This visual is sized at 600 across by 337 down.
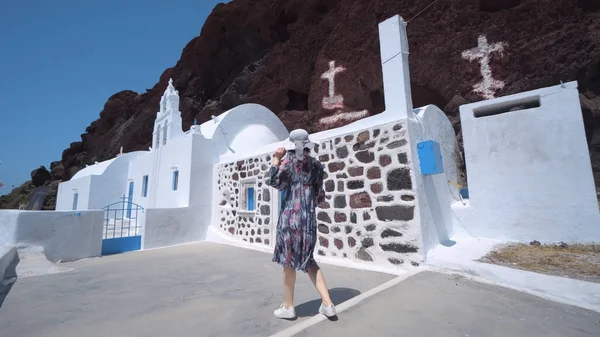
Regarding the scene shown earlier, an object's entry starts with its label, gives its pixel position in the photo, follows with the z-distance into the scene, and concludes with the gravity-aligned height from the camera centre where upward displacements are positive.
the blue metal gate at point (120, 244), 6.39 -0.84
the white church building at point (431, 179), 4.05 +0.40
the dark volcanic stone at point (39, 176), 33.06 +4.33
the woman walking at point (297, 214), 2.20 -0.07
